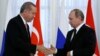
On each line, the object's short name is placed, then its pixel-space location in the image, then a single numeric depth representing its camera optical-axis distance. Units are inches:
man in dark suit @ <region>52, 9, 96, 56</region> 111.7
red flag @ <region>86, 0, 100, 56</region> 146.0
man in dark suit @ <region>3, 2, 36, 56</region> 108.0
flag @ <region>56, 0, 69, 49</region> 144.3
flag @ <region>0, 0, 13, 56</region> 153.8
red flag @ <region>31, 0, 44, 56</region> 135.7
